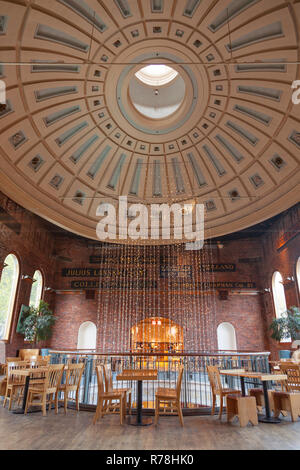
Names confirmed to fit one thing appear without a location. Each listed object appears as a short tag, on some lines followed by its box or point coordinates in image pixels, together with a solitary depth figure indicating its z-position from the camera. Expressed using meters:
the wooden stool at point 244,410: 4.98
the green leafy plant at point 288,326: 11.50
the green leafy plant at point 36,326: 13.06
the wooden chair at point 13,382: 6.37
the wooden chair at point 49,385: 5.76
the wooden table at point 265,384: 5.16
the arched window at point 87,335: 16.34
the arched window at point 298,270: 12.52
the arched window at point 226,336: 16.02
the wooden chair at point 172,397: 5.13
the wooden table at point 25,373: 5.77
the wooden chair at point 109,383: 5.57
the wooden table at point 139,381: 5.06
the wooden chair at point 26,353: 12.56
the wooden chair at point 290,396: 5.40
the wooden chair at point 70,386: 6.10
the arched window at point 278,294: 14.88
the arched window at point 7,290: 12.41
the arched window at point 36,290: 15.34
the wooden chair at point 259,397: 6.16
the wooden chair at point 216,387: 5.62
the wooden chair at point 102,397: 5.14
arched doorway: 16.27
